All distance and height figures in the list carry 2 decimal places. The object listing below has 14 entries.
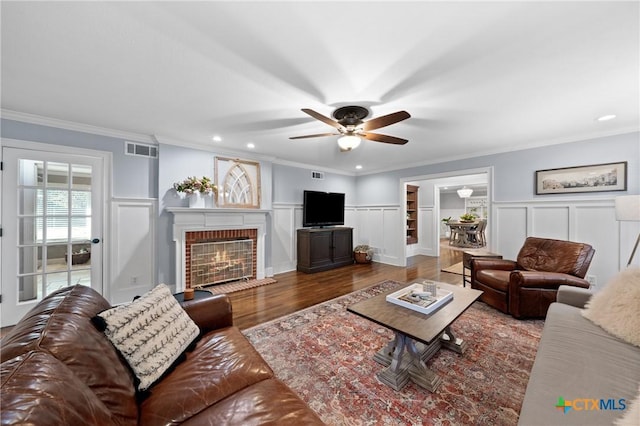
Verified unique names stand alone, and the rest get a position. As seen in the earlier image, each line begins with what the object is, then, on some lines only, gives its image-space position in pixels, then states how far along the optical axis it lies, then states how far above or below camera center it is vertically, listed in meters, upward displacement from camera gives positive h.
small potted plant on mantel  3.63 +0.37
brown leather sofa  0.68 -0.65
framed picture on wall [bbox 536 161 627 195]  3.16 +0.48
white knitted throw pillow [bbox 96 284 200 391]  1.14 -0.64
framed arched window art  4.08 +0.53
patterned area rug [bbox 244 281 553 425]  1.51 -1.26
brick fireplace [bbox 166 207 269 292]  3.61 -0.51
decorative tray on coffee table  1.92 -0.76
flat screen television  5.17 +0.07
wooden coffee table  1.66 -0.81
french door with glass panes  2.62 -0.16
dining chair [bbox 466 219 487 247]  8.07 -0.75
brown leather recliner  2.63 -0.75
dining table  8.11 -0.69
